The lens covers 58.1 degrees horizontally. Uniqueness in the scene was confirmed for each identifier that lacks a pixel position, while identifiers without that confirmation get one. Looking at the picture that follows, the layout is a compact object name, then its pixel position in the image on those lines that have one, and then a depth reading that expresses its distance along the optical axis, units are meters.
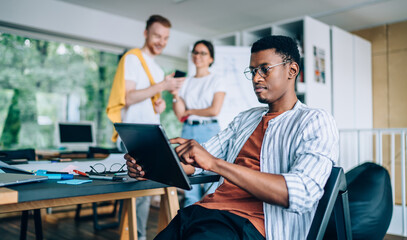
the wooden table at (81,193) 0.95
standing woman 2.65
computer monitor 3.99
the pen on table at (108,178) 1.21
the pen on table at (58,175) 1.23
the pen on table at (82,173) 1.32
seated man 1.02
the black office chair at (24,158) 2.06
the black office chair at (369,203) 1.64
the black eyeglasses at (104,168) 1.43
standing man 2.21
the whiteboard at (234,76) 4.51
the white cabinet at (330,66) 4.19
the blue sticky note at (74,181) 1.12
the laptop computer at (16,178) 1.02
